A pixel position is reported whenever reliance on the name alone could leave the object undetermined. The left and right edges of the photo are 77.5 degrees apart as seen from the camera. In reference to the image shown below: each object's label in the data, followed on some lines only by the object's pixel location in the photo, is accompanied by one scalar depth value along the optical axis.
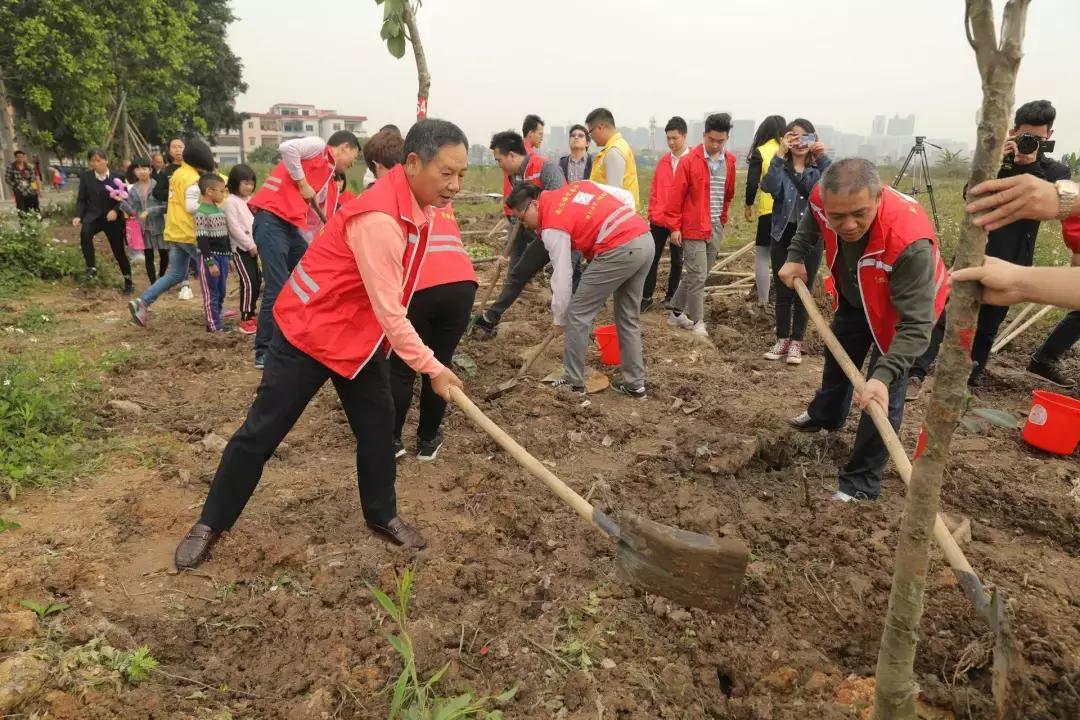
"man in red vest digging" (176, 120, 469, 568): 2.39
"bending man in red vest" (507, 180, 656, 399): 4.22
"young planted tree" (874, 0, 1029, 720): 1.28
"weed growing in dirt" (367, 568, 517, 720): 1.86
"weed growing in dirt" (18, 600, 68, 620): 2.25
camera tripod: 7.64
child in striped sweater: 5.64
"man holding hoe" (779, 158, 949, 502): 2.76
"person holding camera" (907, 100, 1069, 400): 4.22
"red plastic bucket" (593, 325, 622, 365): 5.17
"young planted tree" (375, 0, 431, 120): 4.52
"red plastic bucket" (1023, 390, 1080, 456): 3.75
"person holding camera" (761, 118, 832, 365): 4.85
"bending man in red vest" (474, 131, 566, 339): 5.50
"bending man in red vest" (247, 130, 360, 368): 4.61
